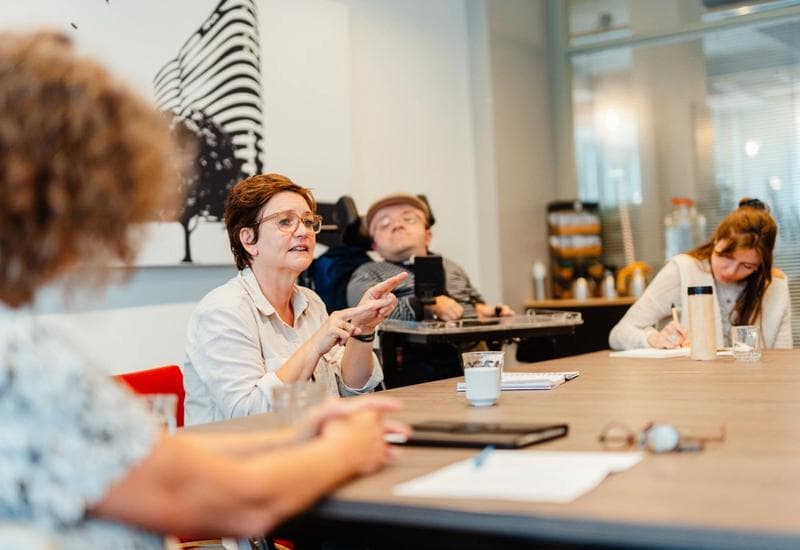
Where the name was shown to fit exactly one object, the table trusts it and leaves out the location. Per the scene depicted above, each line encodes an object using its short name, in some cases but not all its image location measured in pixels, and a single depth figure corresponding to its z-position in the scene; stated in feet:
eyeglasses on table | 4.79
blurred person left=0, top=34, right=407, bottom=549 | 3.45
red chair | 8.74
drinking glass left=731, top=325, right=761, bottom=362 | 9.66
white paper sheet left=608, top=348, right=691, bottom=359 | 10.59
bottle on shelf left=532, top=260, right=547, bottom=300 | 21.54
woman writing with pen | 11.96
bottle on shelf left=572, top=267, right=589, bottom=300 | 21.17
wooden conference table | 3.45
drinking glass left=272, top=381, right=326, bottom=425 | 5.48
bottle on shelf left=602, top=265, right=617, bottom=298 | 21.26
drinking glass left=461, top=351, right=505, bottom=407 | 6.82
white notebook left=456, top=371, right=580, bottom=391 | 7.87
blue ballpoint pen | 4.58
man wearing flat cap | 14.21
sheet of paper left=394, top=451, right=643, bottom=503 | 3.99
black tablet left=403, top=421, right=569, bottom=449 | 5.06
